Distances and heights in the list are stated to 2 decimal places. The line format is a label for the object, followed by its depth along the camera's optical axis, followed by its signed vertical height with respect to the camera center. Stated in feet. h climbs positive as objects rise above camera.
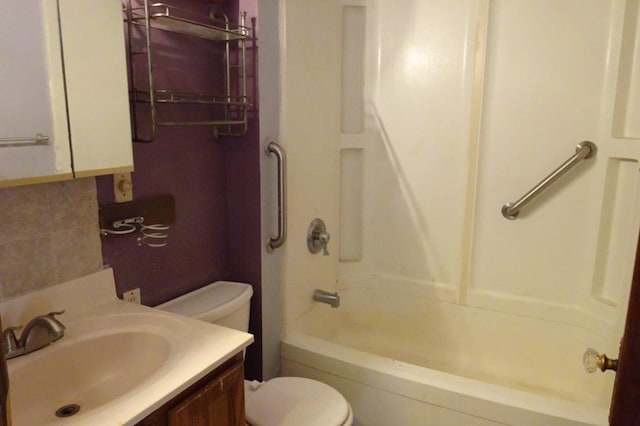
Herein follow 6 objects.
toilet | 4.83 -2.80
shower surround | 5.88 -0.80
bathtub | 5.14 -2.94
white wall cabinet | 3.36 +0.33
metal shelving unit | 4.48 +0.72
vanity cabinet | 3.32 -2.01
